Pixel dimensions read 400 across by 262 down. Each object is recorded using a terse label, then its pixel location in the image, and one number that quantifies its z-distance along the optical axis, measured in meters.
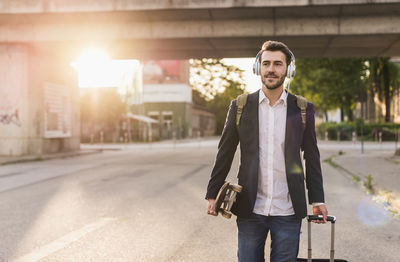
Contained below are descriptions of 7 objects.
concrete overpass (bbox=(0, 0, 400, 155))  16.80
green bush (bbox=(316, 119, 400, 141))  39.44
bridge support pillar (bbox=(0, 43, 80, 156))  19.66
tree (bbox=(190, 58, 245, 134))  35.94
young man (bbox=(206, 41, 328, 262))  2.72
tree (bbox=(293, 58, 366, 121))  41.59
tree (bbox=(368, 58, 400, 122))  42.62
